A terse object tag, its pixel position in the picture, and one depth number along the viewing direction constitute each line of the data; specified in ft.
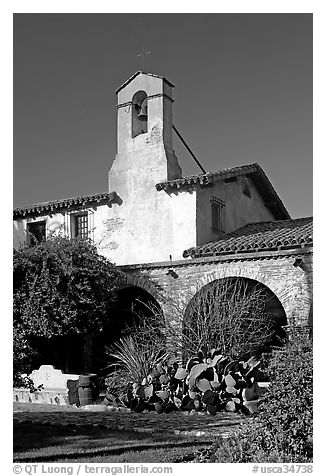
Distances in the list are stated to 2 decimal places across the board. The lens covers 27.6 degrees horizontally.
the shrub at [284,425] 24.36
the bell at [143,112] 69.98
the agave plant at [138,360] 46.62
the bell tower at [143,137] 67.41
